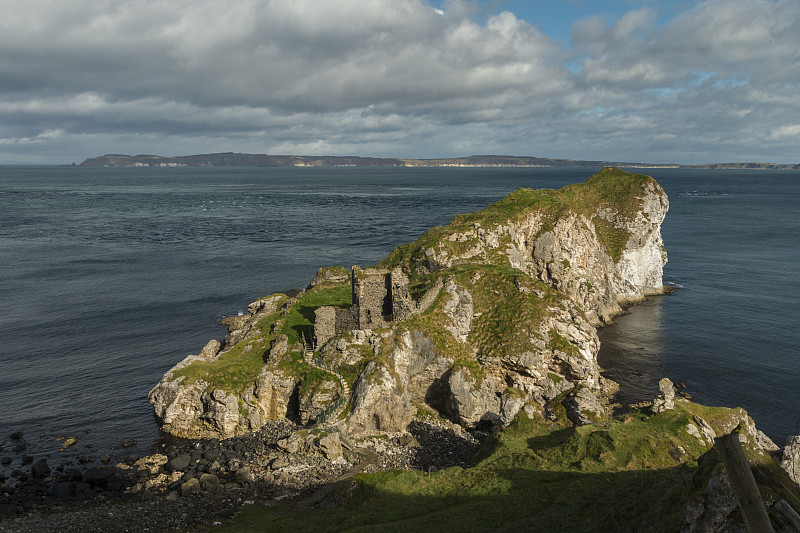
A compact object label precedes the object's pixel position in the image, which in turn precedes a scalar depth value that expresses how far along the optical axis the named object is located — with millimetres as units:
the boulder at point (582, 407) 36656
